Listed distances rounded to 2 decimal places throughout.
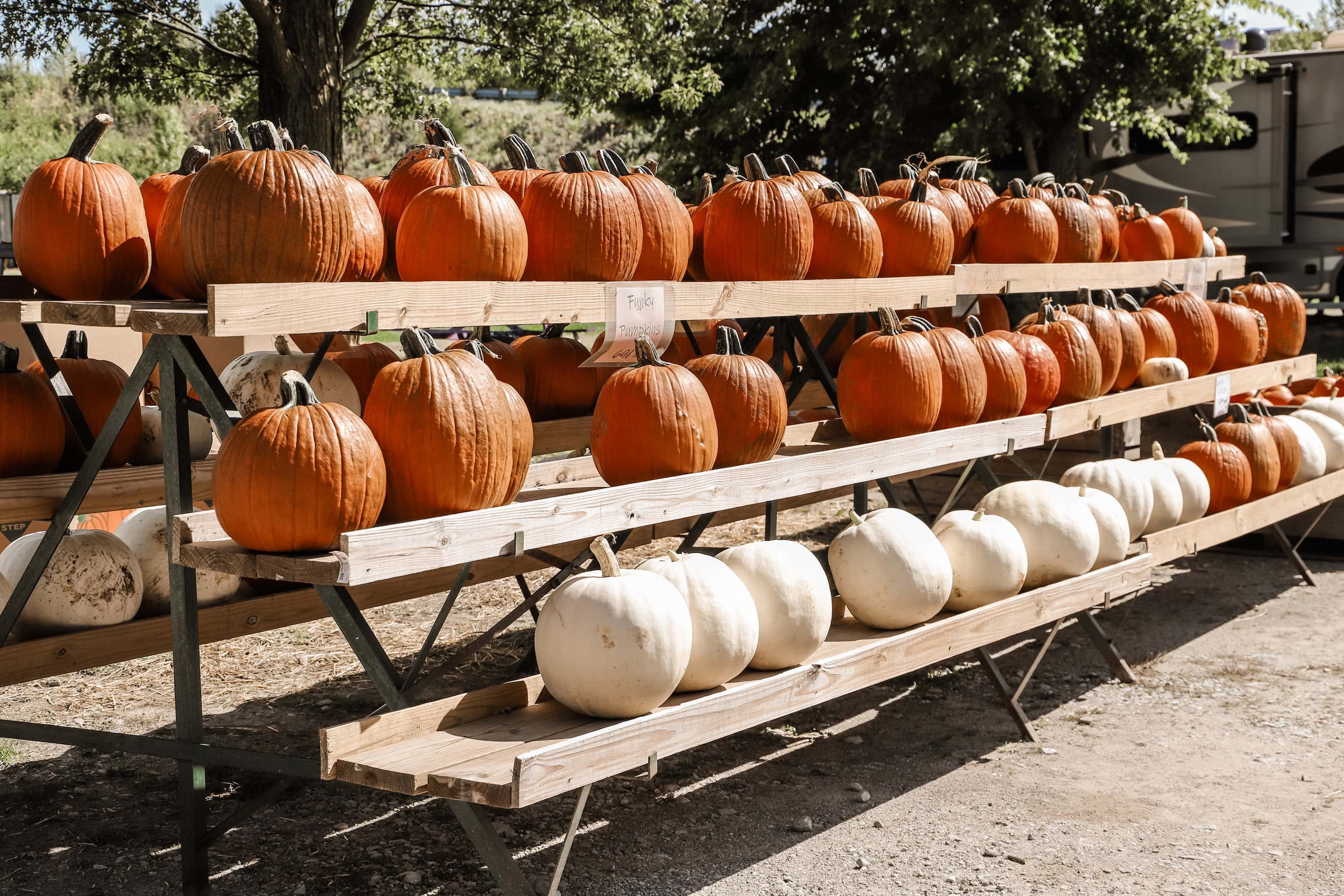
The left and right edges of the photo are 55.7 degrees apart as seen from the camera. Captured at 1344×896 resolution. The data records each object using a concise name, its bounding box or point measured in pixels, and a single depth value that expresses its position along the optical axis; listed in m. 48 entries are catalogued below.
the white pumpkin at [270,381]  3.70
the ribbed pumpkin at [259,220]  2.86
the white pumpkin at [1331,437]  6.48
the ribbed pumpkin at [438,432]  2.91
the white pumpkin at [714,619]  3.13
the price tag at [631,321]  3.41
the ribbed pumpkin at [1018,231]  5.29
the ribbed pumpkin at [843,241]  4.38
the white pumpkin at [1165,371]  5.89
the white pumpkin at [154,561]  3.54
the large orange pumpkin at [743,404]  3.73
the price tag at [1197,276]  6.54
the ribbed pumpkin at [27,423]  3.30
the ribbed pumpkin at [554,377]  4.53
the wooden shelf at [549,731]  2.61
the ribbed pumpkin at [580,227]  3.50
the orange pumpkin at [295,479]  2.70
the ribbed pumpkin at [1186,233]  6.84
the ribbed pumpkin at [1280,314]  7.02
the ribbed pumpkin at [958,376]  4.45
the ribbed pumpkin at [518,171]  3.75
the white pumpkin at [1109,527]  4.57
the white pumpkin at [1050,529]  4.33
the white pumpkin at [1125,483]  4.93
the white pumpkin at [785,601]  3.34
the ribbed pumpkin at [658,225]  3.77
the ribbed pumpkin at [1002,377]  4.74
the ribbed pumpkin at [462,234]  3.19
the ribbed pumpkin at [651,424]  3.41
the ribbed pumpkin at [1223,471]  5.74
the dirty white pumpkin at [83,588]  3.28
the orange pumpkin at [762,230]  4.07
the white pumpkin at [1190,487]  5.38
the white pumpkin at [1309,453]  6.20
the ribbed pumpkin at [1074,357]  5.18
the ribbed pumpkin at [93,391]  3.62
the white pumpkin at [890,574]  3.70
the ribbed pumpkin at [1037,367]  4.99
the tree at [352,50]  10.94
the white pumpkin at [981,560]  4.04
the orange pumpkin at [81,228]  3.15
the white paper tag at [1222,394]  6.05
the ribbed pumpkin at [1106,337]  5.43
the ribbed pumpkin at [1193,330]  6.27
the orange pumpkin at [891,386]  4.21
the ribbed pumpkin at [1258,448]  5.89
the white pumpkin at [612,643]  2.89
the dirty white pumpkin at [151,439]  3.76
